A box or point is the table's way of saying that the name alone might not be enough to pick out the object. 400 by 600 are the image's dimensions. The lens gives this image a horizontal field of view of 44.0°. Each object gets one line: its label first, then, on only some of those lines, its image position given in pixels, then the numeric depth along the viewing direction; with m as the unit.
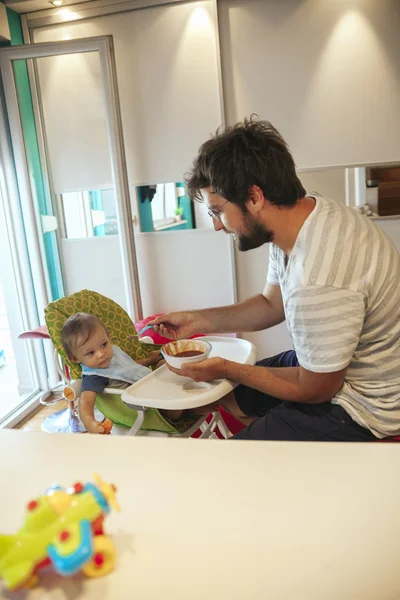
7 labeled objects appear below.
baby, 1.75
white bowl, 1.52
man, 1.27
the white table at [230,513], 0.64
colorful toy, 0.62
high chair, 1.73
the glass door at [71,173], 2.87
